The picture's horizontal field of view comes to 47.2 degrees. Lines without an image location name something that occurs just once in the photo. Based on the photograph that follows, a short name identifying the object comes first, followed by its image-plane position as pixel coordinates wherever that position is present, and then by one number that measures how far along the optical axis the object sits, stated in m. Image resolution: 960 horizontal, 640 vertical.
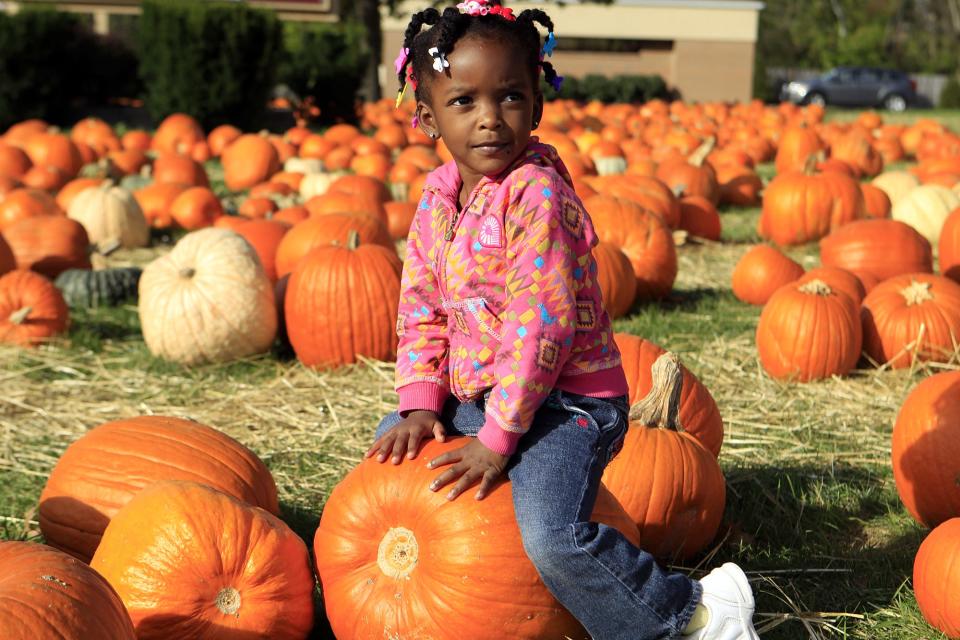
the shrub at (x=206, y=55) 16.94
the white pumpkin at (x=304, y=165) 12.00
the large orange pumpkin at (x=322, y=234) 6.61
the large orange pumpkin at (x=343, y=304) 5.65
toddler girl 2.65
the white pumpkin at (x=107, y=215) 8.62
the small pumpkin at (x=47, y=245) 7.50
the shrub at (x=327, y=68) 20.39
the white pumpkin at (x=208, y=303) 5.68
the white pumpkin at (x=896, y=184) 9.89
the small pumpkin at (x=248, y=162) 12.48
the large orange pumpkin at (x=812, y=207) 8.55
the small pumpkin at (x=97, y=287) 7.02
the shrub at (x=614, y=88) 31.65
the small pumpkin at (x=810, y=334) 5.36
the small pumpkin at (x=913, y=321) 5.45
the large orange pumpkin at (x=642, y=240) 6.82
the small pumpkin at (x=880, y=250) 6.58
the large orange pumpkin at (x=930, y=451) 3.63
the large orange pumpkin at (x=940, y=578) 2.94
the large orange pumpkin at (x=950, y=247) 6.66
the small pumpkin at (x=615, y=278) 6.24
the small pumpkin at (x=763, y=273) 6.79
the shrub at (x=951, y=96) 37.41
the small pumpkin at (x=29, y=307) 6.12
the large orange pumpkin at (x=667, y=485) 3.42
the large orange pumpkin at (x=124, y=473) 3.38
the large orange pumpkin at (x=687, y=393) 4.00
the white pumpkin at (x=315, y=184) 10.67
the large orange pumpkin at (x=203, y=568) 2.71
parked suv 41.00
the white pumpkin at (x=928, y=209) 8.42
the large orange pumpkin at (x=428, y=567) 2.70
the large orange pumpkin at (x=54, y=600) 2.26
